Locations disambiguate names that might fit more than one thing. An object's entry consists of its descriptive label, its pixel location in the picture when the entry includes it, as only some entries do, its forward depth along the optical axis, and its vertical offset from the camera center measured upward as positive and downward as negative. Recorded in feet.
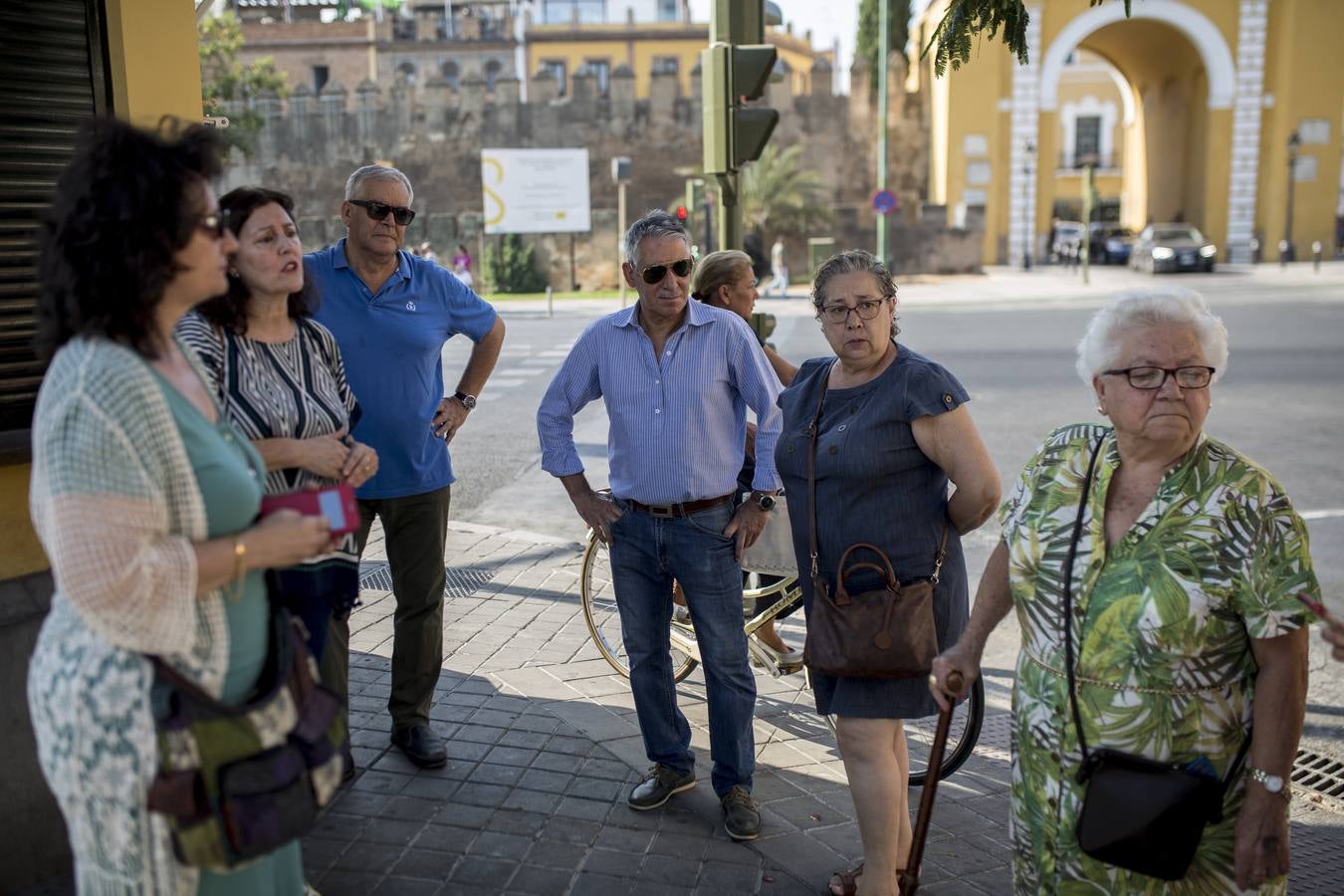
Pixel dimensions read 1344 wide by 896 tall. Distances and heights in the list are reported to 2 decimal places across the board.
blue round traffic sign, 102.01 +2.85
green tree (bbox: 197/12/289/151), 111.86 +16.69
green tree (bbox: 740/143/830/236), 133.49 +4.34
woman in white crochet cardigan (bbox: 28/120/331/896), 6.59 -1.42
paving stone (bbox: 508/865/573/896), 11.67 -6.18
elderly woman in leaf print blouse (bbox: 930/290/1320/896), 7.80 -2.44
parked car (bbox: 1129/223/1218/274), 124.06 -1.97
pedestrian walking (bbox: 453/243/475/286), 122.85 -2.35
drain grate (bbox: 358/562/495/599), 22.61 -6.45
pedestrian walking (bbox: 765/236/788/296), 108.37 -2.86
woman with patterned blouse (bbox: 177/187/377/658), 10.37 -1.18
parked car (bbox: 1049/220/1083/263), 148.15 -0.92
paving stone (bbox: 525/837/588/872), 12.19 -6.19
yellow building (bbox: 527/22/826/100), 226.58 +35.80
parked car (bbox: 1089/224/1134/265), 147.23 -1.54
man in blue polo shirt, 13.87 -1.68
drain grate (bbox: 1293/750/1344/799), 14.43 -6.58
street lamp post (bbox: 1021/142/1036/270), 146.64 +3.61
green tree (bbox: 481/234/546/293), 136.46 -3.31
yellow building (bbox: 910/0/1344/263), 144.46 +13.62
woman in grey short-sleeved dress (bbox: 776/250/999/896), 10.85 -2.18
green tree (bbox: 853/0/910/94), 155.02 +27.66
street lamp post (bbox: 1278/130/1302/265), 141.90 +2.17
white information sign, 141.28 +5.72
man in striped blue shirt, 12.98 -2.63
